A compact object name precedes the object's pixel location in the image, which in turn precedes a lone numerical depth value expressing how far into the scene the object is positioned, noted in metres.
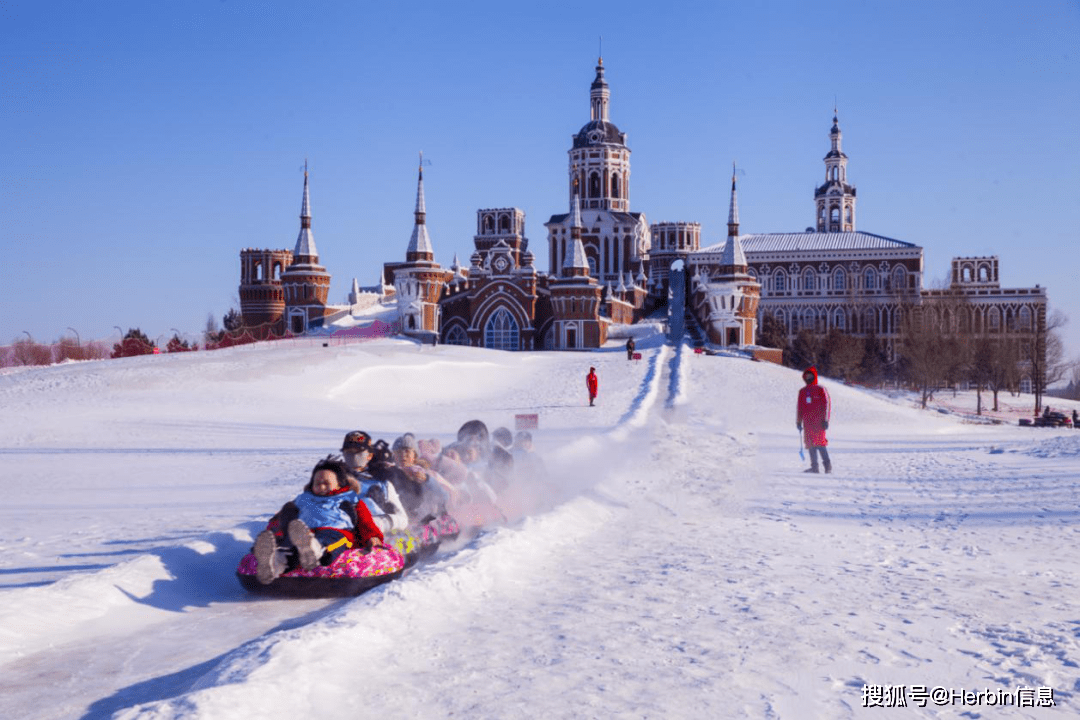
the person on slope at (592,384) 29.74
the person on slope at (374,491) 8.48
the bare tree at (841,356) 70.50
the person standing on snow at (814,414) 16.09
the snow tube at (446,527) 9.51
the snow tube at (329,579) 7.64
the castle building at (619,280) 61.09
